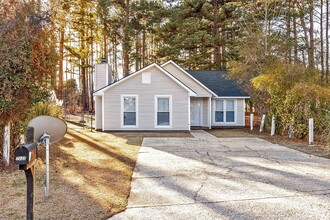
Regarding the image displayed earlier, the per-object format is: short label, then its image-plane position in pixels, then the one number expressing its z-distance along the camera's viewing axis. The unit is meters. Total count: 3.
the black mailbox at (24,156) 2.97
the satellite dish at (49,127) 4.84
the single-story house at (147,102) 16.27
